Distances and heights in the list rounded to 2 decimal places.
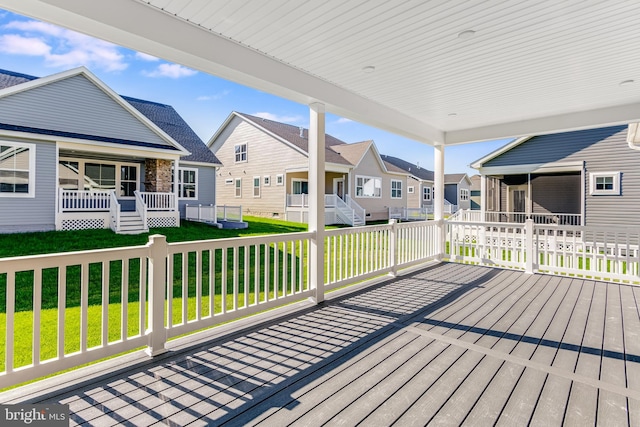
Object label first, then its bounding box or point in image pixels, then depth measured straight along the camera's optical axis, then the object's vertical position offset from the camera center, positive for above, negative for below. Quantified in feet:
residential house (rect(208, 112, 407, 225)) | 49.70 +6.44
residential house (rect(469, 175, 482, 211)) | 96.84 +6.74
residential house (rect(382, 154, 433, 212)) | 78.59 +6.89
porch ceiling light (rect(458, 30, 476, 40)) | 9.37 +5.18
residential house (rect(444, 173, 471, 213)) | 90.07 +6.67
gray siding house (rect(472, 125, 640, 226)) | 31.09 +4.26
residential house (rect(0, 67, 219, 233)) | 28.22 +5.27
